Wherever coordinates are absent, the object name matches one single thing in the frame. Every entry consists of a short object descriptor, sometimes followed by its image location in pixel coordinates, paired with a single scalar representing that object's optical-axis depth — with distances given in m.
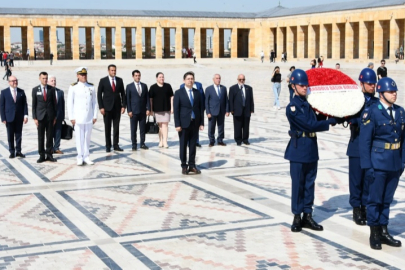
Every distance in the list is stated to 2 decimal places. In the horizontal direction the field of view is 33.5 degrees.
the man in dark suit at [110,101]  13.05
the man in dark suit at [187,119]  10.78
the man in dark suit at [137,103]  13.50
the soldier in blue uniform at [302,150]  7.16
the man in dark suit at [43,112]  12.13
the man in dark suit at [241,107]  13.98
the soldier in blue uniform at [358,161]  7.27
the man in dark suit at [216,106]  14.01
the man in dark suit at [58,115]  12.70
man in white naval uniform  11.72
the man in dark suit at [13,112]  12.42
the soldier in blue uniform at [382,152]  6.66
